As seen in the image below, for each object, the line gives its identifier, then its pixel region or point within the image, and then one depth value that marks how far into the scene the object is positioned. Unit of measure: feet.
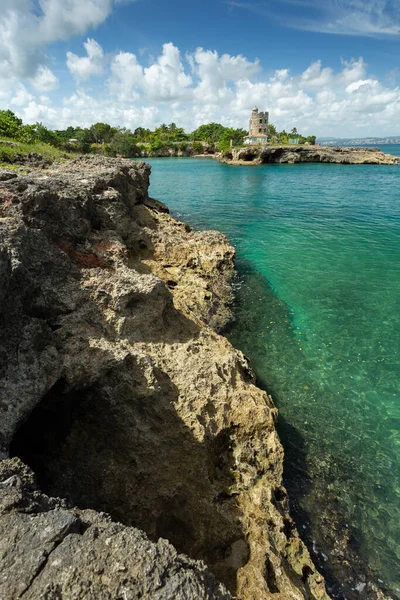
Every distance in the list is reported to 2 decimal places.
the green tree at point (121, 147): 419.95
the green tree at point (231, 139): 436.43
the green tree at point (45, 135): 235.20
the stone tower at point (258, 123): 492.13
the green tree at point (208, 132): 554.95
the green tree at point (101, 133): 497.87
